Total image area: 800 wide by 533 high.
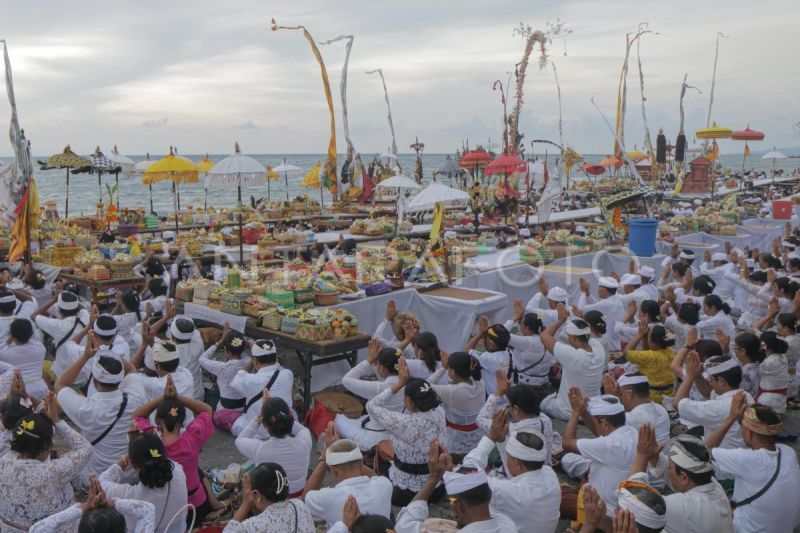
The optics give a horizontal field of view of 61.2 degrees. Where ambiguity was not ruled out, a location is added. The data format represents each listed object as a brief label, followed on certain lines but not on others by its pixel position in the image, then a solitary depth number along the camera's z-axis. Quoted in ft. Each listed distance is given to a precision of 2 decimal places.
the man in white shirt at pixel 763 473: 15.35
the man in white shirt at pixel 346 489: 13.46
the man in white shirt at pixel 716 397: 18.65
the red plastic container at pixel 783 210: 67.51
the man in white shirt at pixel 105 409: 17.42
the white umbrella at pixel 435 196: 40.98
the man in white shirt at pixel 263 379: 21.18
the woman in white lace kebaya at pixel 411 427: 16.98
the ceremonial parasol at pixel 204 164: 71.75
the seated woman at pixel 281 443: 15.84
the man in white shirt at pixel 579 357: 22.02
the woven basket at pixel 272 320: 27.53
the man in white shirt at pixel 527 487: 13.85
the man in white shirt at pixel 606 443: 16.10
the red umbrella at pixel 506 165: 57.62
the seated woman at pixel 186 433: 15.69
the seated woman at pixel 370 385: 19.90
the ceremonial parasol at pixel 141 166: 73.41
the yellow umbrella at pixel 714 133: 84.07
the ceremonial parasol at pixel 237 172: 39.55
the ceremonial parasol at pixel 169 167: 53.21
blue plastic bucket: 46.52
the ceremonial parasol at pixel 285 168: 85.66
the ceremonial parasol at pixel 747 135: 89.34
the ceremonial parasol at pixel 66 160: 54.19
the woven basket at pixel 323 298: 30.30
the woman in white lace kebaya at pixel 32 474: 13.62
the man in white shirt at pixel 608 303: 32.09
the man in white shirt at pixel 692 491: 13.07
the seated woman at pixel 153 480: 13.62
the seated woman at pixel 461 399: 19.97
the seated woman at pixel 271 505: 11.85
